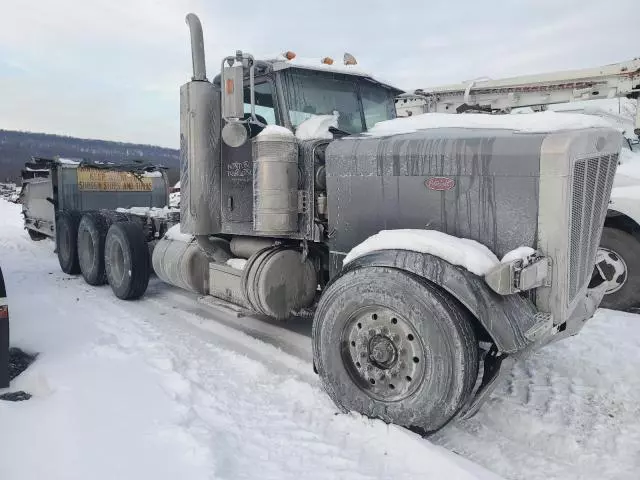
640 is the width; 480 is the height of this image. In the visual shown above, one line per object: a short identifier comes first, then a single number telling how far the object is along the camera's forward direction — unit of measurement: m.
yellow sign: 9.09
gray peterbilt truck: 2.85
